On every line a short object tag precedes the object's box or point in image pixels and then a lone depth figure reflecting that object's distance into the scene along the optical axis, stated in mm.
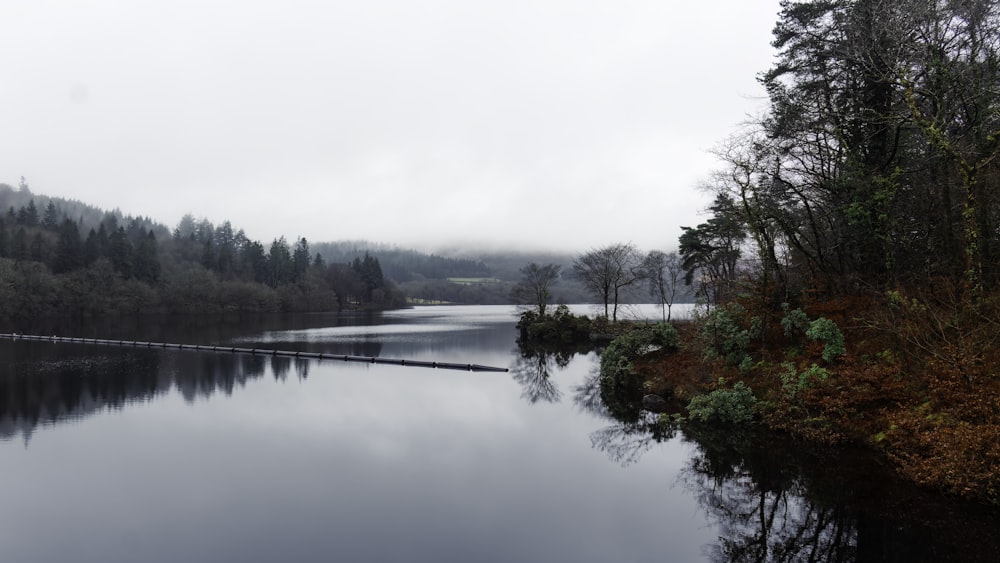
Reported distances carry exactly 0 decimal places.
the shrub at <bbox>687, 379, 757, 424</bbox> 18984
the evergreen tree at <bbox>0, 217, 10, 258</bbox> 86875
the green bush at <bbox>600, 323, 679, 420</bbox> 27045
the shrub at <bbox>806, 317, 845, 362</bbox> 18250
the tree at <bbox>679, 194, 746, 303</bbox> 42522
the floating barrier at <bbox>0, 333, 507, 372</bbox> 37344
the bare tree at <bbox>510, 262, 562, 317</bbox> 66938
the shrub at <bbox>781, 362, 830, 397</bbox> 17467
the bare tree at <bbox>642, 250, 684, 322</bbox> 60691
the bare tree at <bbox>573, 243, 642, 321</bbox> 59125
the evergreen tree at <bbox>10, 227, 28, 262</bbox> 86938
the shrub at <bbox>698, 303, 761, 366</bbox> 22098
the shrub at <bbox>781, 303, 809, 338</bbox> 21078
